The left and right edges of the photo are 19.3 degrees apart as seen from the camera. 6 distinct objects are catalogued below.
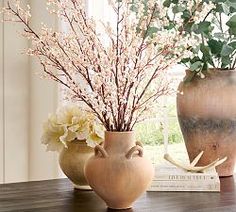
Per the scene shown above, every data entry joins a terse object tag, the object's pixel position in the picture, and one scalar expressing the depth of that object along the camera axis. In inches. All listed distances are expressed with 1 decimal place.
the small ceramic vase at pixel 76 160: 106.9
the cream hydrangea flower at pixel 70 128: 105.7
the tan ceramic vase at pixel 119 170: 94.2
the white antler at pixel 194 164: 110.8
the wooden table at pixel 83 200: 97.6
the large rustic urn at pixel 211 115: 115.6
